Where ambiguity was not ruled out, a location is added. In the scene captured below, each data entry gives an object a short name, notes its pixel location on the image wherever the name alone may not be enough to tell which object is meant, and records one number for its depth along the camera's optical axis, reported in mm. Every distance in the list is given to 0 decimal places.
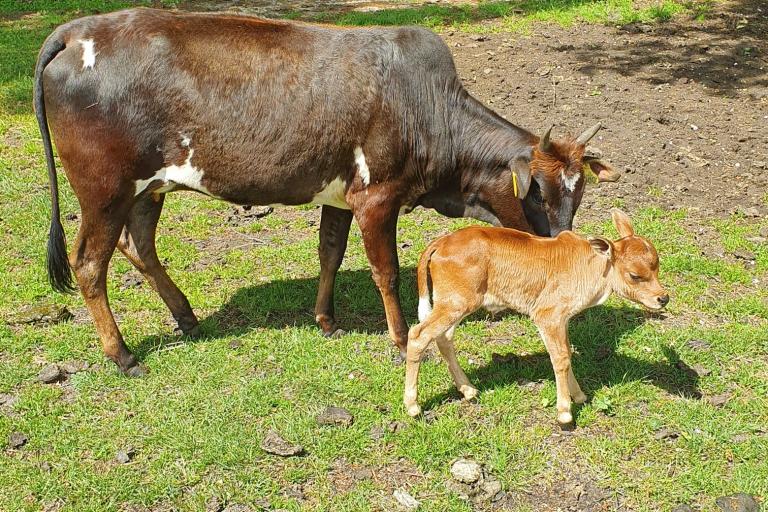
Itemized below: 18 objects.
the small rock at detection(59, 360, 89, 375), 6262
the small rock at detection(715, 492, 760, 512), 4898
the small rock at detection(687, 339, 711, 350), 6454
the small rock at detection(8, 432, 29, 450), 5449
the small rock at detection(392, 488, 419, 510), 4996
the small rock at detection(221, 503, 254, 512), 4964
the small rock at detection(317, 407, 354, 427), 5641
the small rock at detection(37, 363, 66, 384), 6113
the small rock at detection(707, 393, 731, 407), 5855
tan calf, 5457
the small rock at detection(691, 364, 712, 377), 6139
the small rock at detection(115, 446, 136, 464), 5332
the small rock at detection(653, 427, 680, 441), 5527
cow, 5805
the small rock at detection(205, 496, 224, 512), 4965
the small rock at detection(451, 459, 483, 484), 5152
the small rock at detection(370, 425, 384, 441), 5558
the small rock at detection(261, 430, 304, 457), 5352
